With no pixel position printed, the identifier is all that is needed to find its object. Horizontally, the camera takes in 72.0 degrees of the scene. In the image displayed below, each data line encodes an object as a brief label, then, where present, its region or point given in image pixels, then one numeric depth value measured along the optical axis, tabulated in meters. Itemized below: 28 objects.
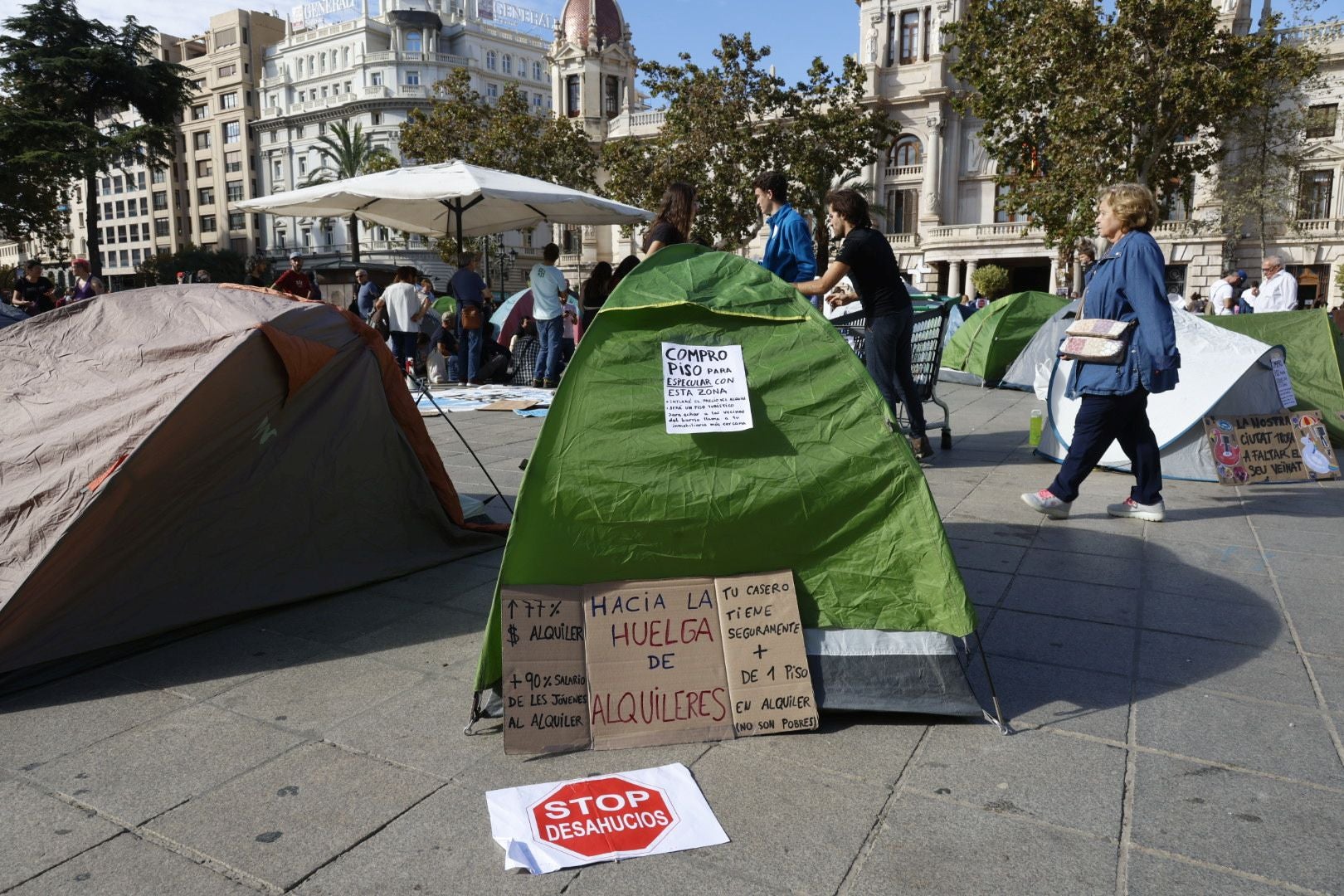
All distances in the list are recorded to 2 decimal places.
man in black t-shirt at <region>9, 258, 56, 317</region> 13.09
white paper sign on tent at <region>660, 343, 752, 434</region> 2.82
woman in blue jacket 4.66
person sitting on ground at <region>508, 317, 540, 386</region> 13.28
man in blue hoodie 6.09
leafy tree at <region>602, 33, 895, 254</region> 28.66
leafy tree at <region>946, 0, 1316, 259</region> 21.67
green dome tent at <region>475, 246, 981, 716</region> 2.81
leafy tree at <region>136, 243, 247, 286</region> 64.19
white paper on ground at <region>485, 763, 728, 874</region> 2.14
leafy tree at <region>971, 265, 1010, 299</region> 40.53
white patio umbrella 9.60
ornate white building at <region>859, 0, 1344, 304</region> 42.41
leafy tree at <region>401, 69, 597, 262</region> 32.72
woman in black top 5.98
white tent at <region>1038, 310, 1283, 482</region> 6.32
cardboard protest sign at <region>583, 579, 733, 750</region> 2.71
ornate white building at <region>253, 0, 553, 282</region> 70.50
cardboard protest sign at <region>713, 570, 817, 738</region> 2.74
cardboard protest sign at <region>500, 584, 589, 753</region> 2.63
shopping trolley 7.58
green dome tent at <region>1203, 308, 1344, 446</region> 7.36
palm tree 55.09
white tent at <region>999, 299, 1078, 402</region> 10.84
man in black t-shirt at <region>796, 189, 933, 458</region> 6.11
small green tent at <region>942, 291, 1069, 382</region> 13.53
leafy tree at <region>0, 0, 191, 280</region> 32.75
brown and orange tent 3.25
